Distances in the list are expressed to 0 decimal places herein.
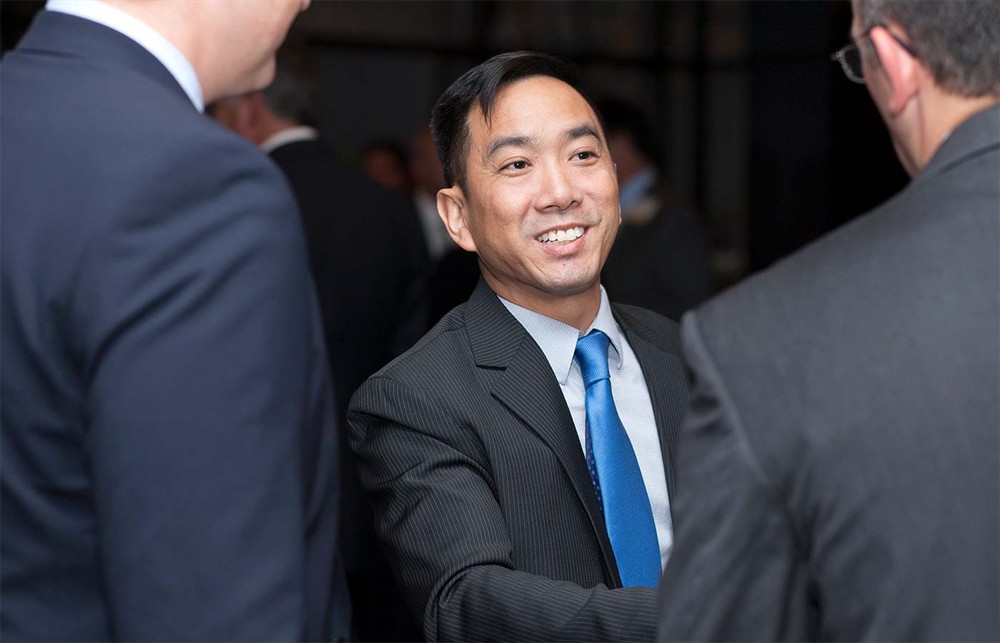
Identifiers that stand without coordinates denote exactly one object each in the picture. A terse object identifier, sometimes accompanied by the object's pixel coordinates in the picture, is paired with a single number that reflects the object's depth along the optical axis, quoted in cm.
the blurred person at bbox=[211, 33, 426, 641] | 335
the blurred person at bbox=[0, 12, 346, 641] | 112
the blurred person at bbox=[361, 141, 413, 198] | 719
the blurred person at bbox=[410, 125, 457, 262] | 632
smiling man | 165
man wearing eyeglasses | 110
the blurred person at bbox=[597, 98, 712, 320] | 384
